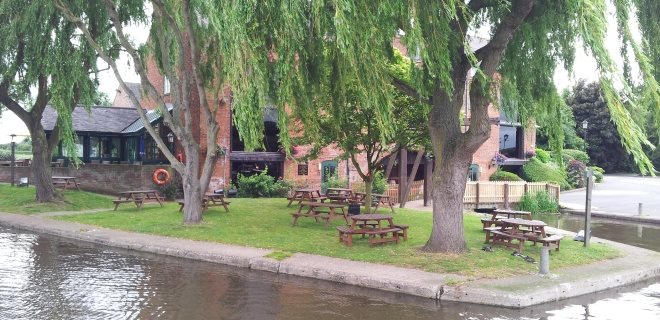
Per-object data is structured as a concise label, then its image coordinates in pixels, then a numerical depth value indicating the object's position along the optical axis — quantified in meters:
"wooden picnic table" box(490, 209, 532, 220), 14.82
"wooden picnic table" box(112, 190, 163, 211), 19.00
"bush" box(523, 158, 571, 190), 35.06
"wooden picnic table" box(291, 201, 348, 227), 15.13
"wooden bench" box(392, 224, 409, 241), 12.79
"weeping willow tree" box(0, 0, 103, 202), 17.11
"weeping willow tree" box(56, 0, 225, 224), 14.81
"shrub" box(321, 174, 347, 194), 25.97
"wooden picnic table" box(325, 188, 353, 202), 18.92
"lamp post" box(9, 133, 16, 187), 25.80
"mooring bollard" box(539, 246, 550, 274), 9.92
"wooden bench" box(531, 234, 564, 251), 11.76
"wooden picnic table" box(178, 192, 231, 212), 18.03
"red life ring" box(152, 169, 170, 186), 23.03
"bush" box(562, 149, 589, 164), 41.88
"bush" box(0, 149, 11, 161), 37.72
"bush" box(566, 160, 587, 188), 36.69
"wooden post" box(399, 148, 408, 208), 23.42
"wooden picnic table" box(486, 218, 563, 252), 11.94
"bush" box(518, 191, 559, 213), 26.17
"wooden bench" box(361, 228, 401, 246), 12.24
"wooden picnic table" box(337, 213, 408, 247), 12.27
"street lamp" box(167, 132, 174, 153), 26.23
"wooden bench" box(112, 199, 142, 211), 18.92
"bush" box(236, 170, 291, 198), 24.55
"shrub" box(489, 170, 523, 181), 33.84
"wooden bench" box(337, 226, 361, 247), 12.25
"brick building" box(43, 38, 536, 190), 24.70
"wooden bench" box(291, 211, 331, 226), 15.17
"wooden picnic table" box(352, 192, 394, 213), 18.65
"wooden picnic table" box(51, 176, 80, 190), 23.53
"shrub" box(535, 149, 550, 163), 39.75
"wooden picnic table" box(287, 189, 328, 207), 19.33
